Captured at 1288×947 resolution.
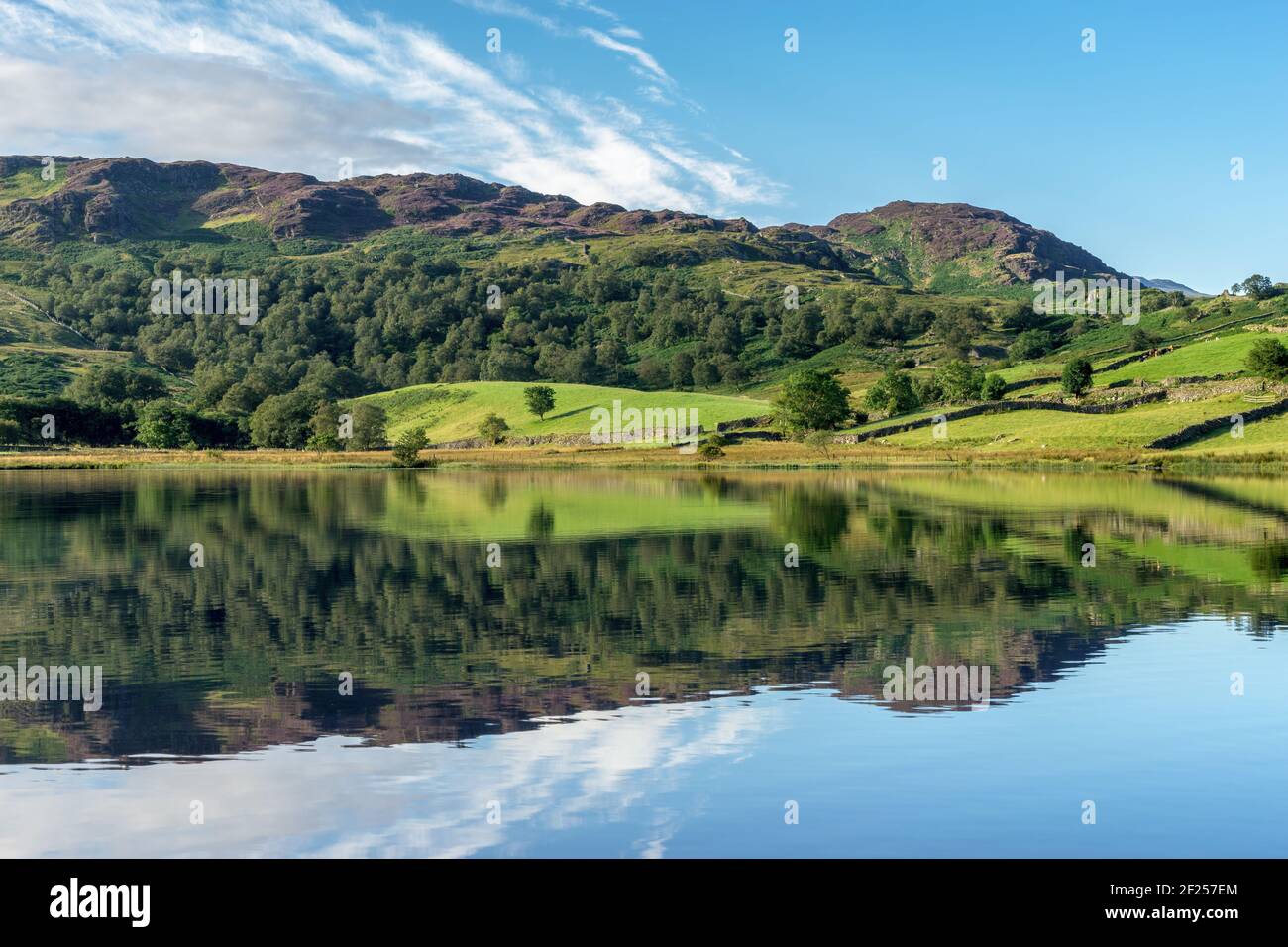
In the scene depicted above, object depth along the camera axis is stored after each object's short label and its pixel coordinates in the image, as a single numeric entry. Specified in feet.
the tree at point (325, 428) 553.23
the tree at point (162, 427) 572.51
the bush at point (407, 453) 451.40
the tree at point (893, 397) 548.72
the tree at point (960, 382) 541.75
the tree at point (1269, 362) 439.22
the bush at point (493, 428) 585.22
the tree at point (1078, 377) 487.61
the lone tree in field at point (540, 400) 627.46
